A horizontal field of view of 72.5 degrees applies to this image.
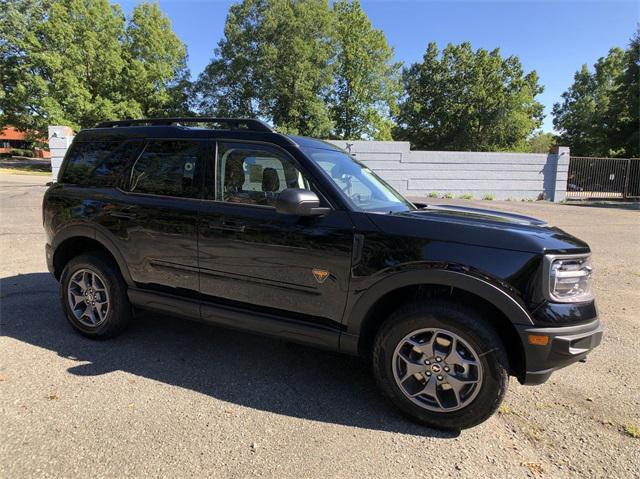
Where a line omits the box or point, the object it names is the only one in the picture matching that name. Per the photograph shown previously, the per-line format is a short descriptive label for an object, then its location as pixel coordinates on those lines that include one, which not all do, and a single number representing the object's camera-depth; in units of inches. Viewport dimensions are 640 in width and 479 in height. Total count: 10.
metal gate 916.6
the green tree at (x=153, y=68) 1491.1
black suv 105.1
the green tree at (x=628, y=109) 1187.9
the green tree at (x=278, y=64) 1369.3
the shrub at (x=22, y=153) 2366.5
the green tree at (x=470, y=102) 1804.9
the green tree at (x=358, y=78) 1542.8
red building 3029.0
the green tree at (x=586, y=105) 1768.0
